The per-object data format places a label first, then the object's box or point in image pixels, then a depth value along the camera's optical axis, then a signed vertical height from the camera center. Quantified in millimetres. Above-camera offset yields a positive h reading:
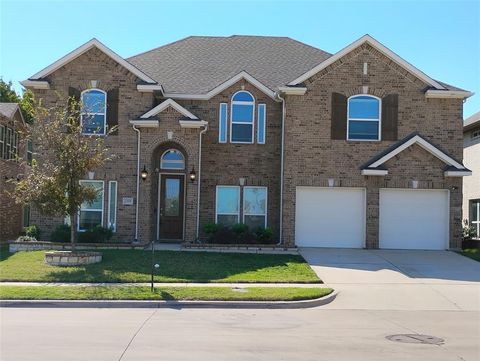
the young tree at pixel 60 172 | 16094 +713
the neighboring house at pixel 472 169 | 27625 +1740
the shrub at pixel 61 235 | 20078 -1342
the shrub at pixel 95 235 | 20156 -1330
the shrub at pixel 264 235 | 20672 -1230
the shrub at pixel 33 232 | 20500 -1283
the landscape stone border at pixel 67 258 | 16234 -1759
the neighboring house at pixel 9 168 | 26312 +1410
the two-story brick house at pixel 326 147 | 20828 +2074
